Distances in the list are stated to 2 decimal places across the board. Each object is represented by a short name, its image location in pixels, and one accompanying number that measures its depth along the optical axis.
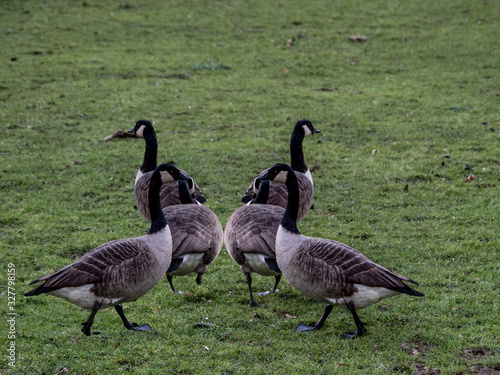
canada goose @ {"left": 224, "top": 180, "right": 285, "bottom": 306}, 14.14
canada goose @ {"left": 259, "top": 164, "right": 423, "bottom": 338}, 11.92
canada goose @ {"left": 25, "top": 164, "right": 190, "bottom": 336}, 11.77
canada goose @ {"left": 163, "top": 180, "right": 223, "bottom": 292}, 14.34
